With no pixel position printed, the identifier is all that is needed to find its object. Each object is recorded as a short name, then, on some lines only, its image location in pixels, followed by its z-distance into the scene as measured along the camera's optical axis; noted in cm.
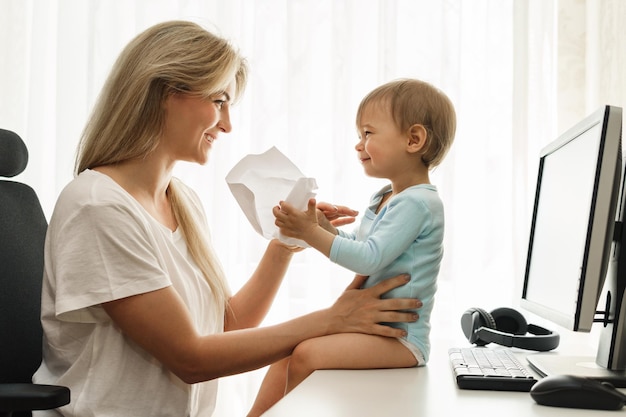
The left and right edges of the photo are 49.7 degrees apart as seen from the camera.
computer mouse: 84
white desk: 85
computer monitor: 94
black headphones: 147
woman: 114
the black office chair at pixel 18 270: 125
